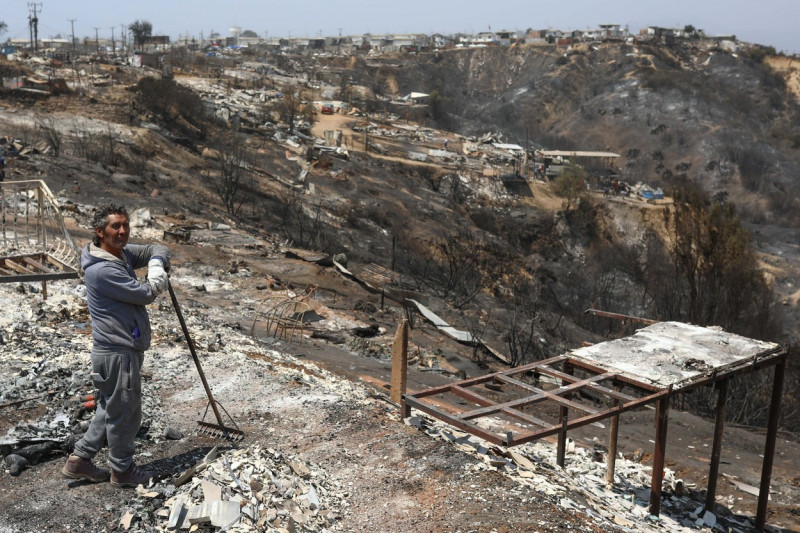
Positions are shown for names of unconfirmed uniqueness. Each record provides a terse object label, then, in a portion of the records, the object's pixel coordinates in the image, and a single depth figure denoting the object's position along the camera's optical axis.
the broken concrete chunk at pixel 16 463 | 4.35
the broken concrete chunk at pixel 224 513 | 3.84
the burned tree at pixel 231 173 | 20.42
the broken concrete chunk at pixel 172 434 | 4.90
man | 3.95
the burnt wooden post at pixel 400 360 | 5.98
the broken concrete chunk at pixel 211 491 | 4.00
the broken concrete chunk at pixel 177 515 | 3.86
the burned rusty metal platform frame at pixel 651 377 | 5.20
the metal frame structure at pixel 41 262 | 6.83
